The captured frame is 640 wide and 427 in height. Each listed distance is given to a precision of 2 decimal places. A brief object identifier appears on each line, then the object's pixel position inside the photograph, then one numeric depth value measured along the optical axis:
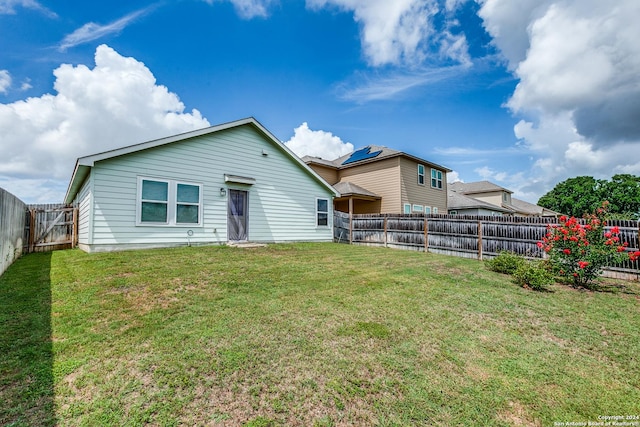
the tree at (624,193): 44.81
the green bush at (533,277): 6.19
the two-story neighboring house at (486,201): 24.12
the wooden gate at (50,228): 10.65
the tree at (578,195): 46.69
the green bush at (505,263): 7.48
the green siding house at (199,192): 8.81
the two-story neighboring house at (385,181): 18.55
